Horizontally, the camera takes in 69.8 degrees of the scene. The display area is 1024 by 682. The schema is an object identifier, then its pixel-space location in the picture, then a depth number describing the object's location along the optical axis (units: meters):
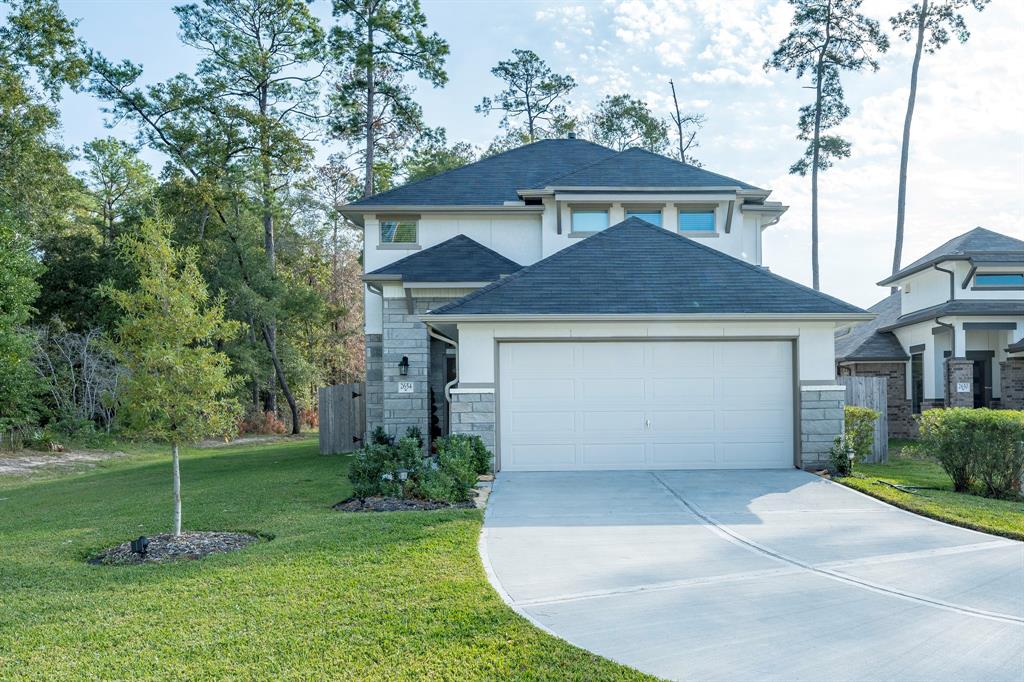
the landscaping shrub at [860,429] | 12.73
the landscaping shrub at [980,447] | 10.30
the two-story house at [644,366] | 11.97
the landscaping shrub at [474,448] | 11.12
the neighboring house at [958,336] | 19.59
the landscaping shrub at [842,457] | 11.55
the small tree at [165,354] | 7.93
